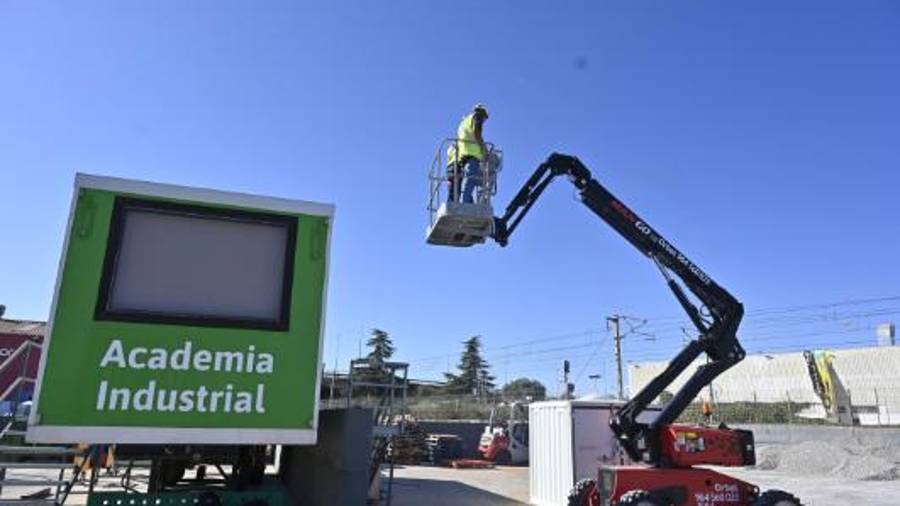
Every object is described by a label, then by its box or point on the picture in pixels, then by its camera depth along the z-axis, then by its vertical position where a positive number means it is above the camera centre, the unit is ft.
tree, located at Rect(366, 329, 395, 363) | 259.47 +33.71
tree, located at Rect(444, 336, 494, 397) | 303.68 +31.30
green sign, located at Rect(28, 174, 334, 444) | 12.50 +1.99
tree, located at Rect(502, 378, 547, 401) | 157.99 +13.99
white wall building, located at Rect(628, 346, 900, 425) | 143.69 +14.64
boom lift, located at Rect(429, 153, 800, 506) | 36.35 +1.96
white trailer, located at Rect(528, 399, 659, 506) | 51.03 -0.38
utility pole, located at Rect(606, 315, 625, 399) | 126.91 +18.59
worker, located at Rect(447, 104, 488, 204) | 32.86 +13.05
